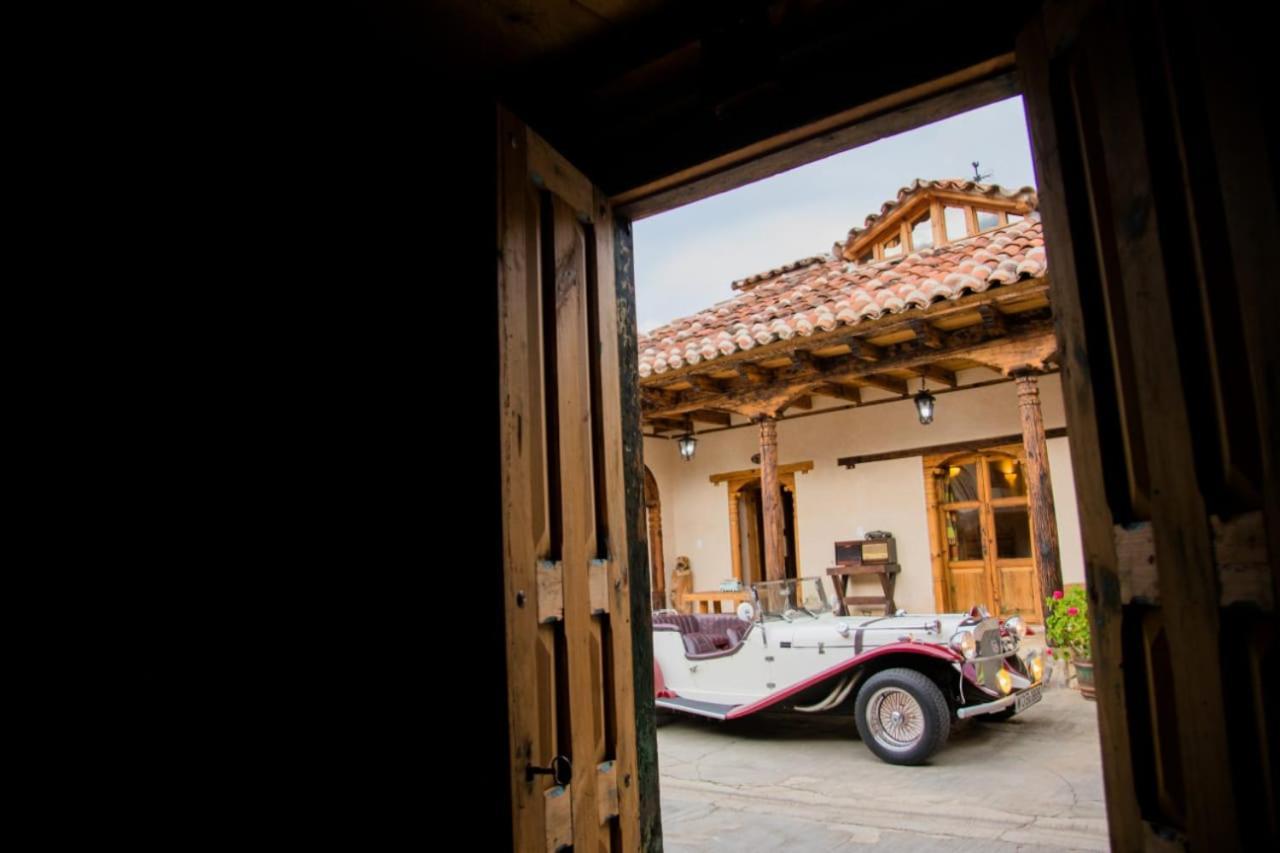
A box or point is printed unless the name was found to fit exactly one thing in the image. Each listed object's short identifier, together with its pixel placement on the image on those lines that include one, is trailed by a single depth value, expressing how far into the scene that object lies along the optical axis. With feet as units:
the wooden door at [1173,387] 3.89
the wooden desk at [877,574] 31.63
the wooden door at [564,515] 5.73
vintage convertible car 16.92
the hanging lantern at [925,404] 27.78
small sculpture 37.32
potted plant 20.12
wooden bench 33.50
